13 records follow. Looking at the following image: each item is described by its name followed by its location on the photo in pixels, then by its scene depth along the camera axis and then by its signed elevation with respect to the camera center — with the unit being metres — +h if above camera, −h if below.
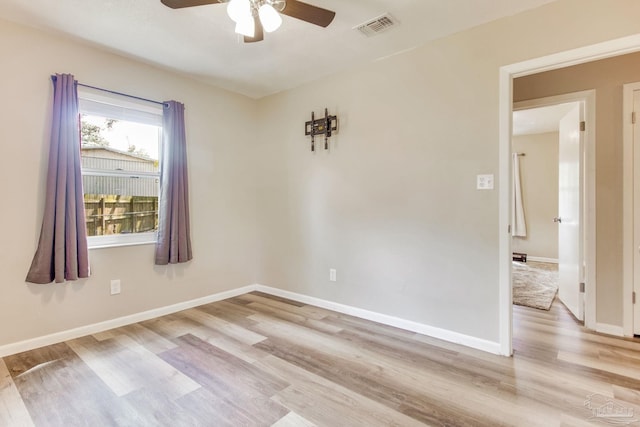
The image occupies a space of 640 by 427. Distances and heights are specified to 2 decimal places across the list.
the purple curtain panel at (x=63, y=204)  2.35 +0.07
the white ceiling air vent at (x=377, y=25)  2.21 +1.40
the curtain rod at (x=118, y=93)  2.56 +1.10
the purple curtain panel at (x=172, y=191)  3.06 +0.21
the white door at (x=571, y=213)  2.93 -0.07
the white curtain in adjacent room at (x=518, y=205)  6.21 +0.05
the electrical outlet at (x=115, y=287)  2.80 -0.70
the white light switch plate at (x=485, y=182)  2.29 +0.20
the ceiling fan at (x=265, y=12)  1.56 +1.12
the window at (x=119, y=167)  2.69 +0.43
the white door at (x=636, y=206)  2.54 +0.00
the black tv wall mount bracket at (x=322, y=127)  3.20 +0.91
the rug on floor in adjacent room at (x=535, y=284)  3.51 -1.09
